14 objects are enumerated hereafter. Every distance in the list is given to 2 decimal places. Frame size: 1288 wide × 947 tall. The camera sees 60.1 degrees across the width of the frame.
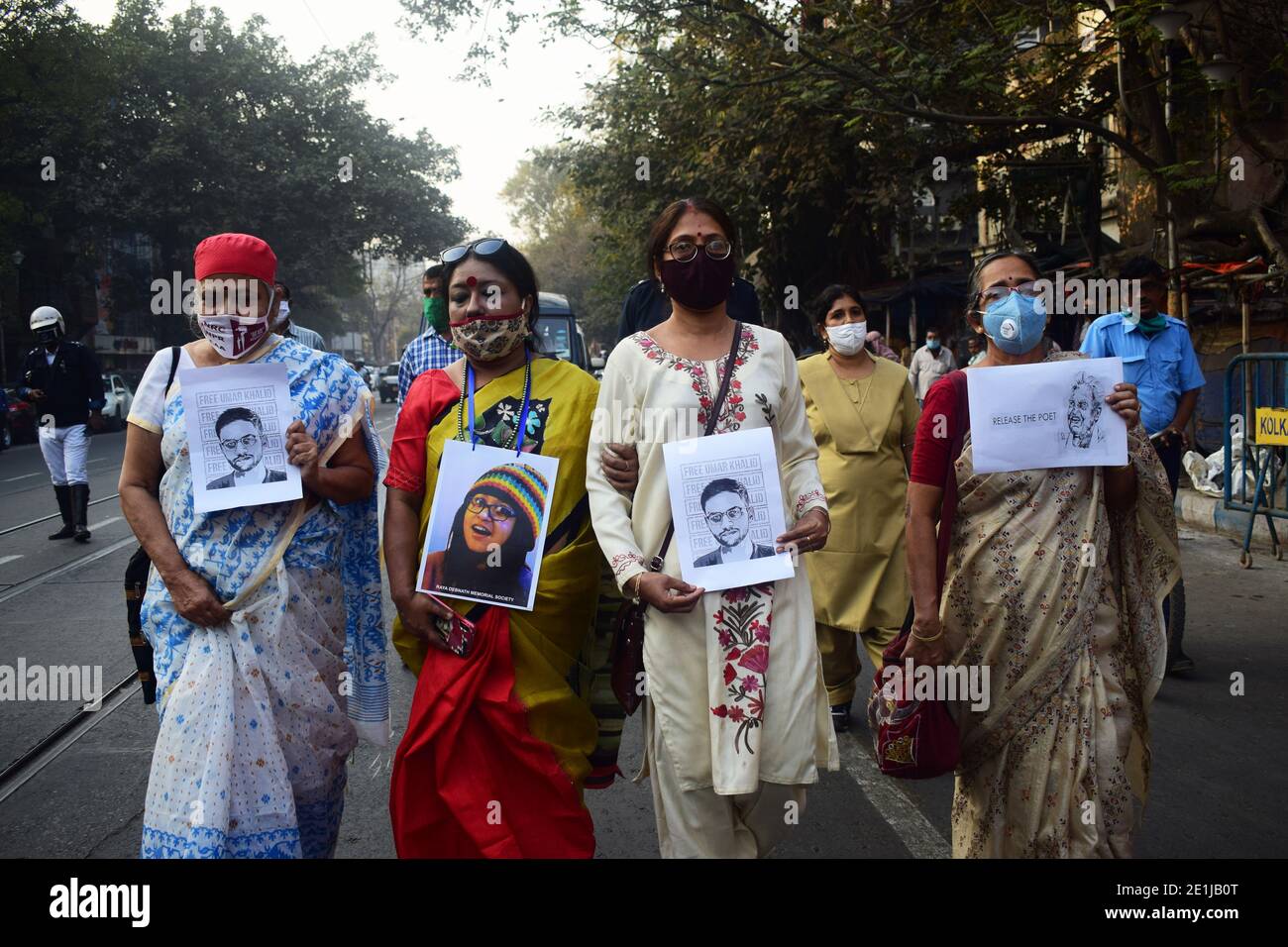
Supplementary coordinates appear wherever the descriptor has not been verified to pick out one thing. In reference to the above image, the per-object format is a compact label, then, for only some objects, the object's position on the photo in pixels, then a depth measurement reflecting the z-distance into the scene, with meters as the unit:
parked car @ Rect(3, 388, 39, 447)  21.94
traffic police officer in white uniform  9.45
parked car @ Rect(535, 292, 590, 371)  21.20
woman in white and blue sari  2.69
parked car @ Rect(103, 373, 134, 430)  26.08
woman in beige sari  2.79
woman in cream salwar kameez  2.54
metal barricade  7.71
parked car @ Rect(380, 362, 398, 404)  48.09
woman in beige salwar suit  4.74
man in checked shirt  5.98
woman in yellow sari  2.73
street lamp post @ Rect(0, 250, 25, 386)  25.53
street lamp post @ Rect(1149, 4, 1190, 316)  8.83
